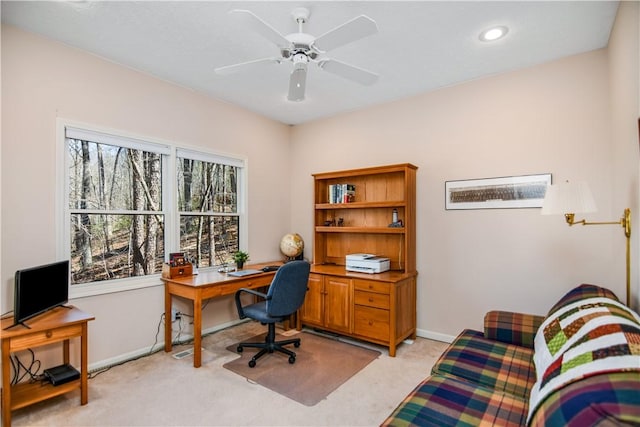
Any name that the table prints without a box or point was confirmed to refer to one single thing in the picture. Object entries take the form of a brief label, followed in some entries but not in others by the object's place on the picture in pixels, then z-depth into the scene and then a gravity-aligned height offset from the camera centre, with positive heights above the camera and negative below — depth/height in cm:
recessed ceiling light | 245 +139
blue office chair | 296 -81
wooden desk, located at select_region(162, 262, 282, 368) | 295 -71
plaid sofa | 99 -90
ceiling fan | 185 +107
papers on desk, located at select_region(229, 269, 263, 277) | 342 -61
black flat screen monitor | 211 -51
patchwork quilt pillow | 115 -54
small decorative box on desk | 328 -55
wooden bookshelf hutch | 328 -50
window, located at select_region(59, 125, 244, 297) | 284 +8
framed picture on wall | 299 +22
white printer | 354 -53
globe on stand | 443 -41
